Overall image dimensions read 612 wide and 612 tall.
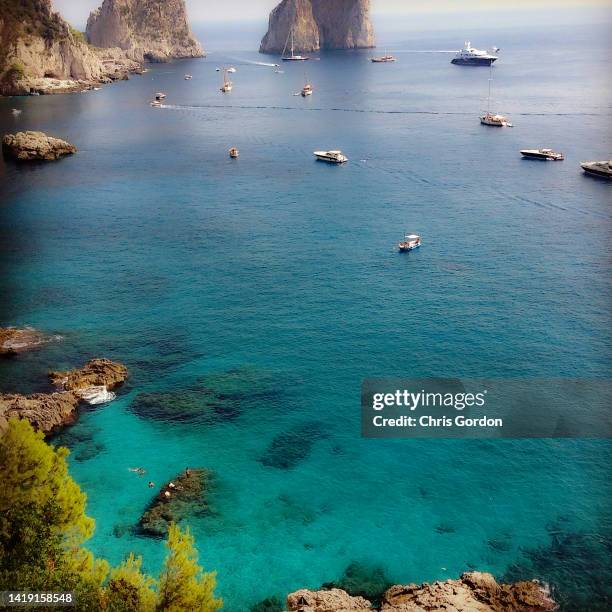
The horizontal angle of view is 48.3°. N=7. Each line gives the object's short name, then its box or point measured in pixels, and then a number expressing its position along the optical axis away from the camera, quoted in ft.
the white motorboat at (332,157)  600.60
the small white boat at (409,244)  399.85
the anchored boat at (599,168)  528.22
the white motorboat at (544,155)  583.17
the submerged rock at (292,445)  230.89
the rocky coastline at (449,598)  168.14
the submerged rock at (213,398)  253.85
